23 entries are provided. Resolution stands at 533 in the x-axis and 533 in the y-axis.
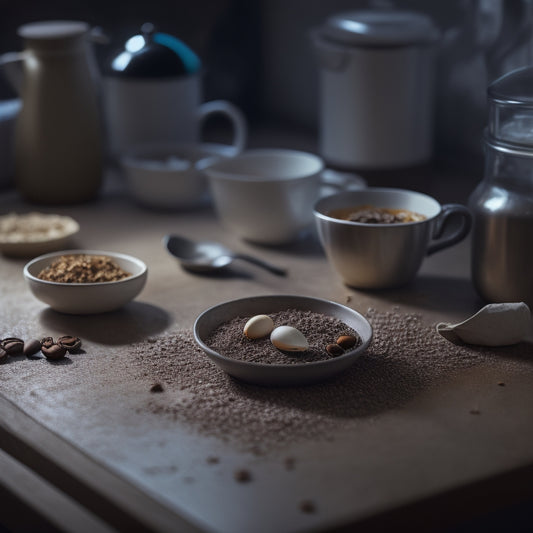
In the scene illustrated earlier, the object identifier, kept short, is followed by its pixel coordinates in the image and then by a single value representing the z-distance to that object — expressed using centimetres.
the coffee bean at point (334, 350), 88
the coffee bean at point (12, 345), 94
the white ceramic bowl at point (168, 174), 143
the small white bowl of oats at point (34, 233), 123
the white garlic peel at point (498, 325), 93
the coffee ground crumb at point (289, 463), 72
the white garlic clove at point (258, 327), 91
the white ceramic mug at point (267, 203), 124
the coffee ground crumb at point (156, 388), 86
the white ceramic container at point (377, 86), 141
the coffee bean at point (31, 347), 94
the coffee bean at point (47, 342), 95
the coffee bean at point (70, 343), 95
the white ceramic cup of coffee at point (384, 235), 107
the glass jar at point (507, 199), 97
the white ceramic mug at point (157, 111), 154
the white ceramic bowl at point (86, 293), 102
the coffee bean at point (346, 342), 89
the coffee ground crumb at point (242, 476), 70
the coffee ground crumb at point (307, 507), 66
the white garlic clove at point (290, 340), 87
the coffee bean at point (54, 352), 92
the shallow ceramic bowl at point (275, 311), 83
